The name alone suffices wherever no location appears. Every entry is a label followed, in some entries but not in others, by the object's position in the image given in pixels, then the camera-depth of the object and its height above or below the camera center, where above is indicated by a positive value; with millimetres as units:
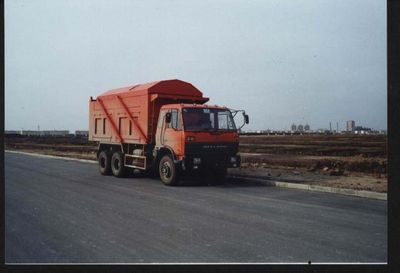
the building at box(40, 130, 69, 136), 142300 +2844
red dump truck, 12719 +290
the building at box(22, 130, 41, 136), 125500 +2311
